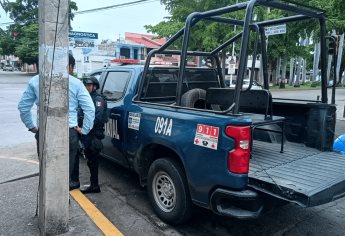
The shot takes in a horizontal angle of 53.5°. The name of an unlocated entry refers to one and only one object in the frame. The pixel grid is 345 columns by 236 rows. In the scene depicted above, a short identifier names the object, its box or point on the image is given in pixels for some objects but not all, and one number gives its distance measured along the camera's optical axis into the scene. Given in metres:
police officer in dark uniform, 4.36
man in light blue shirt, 3.66
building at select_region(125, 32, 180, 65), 53.39
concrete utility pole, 3.07
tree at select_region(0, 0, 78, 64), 44.34
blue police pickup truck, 3.02
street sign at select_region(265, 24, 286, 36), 5.88
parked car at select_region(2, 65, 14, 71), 82.38
